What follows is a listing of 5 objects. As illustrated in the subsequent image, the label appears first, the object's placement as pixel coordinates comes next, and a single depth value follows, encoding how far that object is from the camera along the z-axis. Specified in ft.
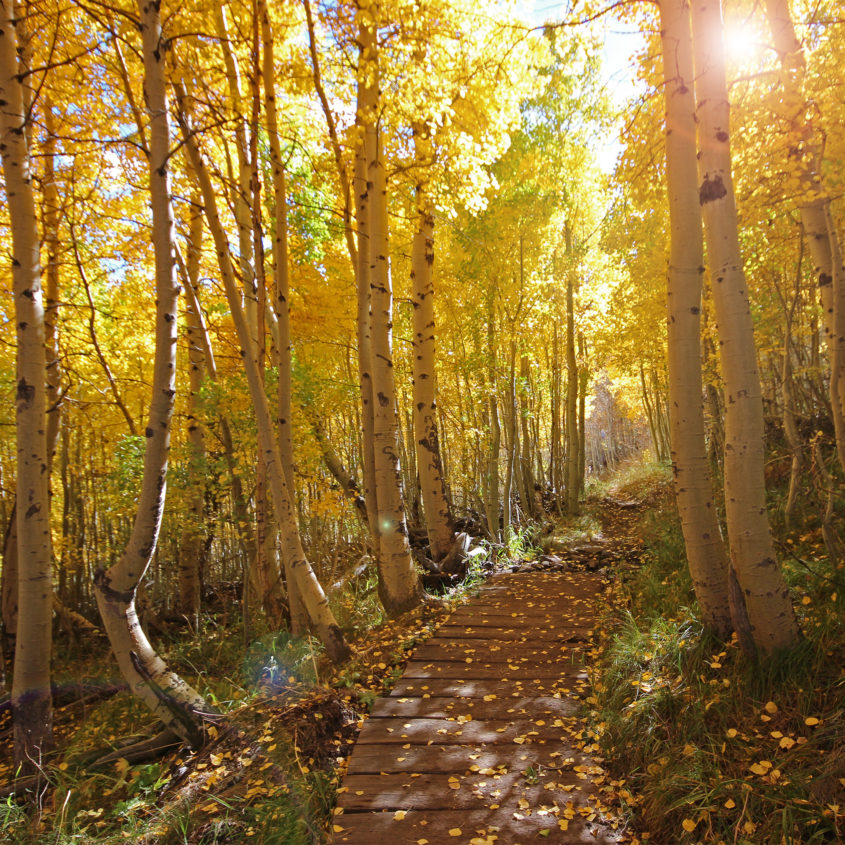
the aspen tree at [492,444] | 26.21
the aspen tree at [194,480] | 21.24
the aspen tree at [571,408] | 35.83
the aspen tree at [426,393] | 21.47
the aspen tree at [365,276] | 16.24
